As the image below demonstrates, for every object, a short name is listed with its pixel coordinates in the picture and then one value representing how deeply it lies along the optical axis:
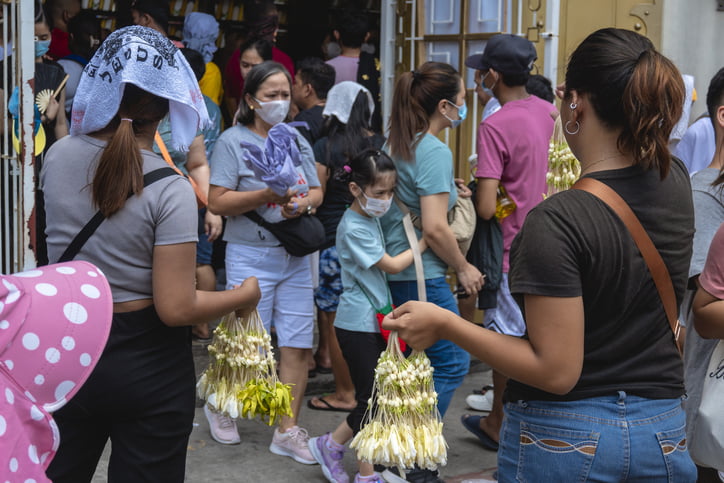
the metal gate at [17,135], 4.46
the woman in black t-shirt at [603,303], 2.00
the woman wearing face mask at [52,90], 4.91
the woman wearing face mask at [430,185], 4.12
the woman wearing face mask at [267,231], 4.48
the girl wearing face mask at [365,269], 4.05
